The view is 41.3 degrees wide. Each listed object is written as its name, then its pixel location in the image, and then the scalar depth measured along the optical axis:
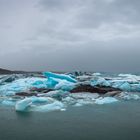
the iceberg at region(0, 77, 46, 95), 9.46
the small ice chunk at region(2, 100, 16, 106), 6.70
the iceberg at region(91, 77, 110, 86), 10.74
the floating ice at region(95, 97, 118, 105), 6.94
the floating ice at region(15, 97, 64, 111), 5.69
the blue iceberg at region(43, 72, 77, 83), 11.27
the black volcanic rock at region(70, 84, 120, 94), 9.48
